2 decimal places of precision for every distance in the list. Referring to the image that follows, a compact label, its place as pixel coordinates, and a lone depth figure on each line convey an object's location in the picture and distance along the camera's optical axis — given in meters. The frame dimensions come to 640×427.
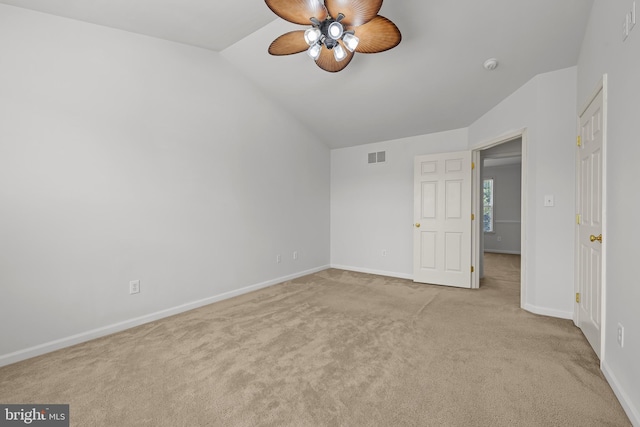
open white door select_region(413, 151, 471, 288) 4.16
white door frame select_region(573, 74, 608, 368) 1.97
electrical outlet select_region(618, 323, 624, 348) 1.69
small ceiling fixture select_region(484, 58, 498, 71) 2.91
